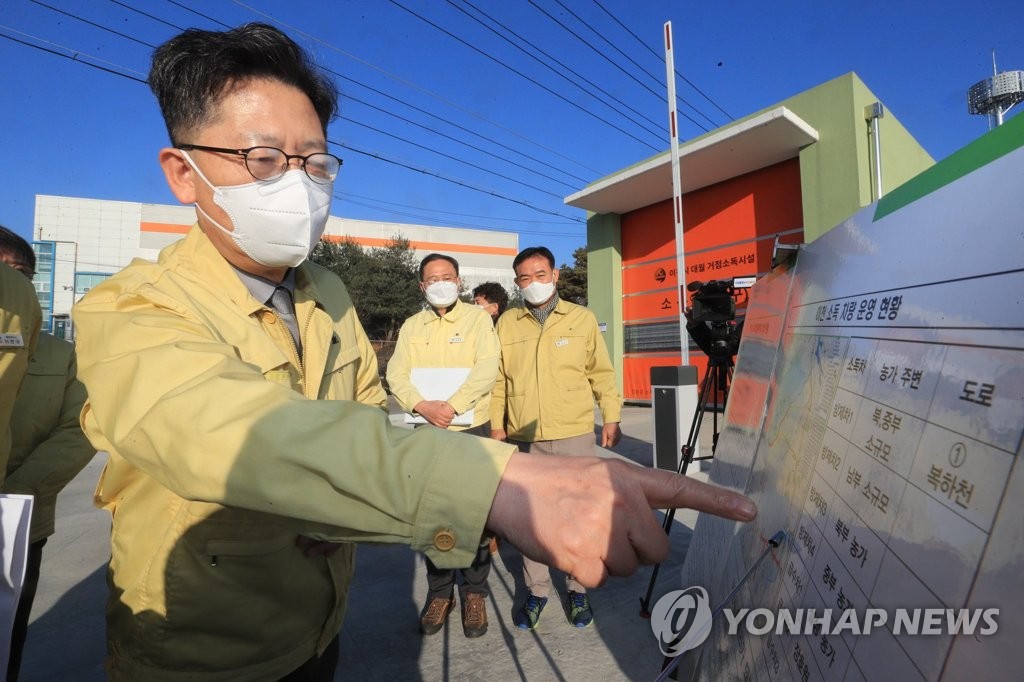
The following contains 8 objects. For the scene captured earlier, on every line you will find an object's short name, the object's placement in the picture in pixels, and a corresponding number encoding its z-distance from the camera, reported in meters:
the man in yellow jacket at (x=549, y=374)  3.03
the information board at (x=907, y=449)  0.45
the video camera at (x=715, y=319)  2.55
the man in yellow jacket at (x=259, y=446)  0.67
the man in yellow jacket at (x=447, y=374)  2.74
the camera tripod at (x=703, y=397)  2.51
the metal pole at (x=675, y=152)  5.71
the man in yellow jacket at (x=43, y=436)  1.97
